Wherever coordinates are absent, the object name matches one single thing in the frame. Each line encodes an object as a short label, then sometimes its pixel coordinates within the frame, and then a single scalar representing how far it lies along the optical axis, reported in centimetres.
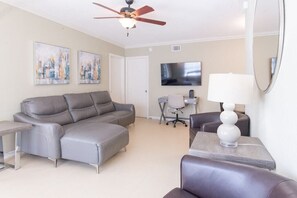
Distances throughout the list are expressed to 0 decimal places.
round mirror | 126
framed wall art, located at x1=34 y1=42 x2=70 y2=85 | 336
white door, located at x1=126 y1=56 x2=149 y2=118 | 614
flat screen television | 533
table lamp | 158
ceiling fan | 272
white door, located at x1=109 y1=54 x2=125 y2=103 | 566
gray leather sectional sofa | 249
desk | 510
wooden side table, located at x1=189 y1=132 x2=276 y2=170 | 141
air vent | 558
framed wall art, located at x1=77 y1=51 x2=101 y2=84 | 436
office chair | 496
